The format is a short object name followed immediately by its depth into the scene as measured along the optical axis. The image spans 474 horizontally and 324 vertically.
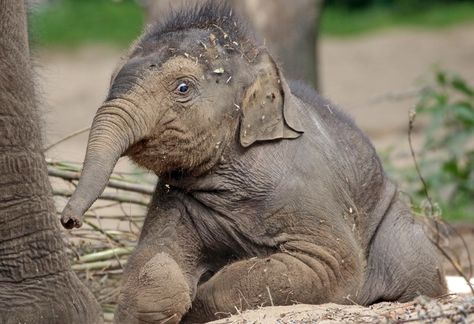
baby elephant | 9.25
